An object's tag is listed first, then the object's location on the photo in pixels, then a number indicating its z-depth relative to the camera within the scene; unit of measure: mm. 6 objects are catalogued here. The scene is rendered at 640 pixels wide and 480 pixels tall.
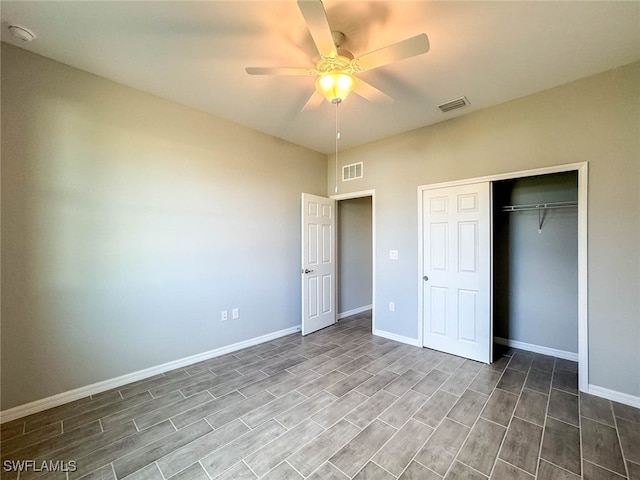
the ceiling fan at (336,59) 1423
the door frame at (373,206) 3984
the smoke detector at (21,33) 1893
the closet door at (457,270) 3041
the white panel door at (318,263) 3998
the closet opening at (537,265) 3139
